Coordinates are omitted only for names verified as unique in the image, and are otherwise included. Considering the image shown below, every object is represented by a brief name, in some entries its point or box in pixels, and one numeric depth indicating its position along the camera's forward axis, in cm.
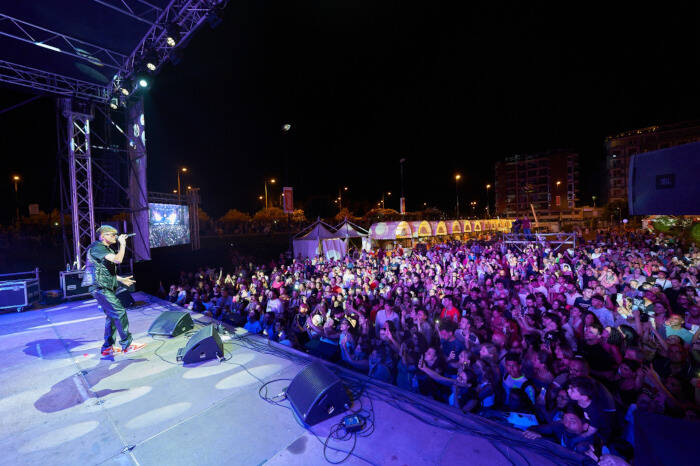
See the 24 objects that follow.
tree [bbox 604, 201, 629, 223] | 3897
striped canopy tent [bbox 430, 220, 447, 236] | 1667
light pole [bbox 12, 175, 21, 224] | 1676
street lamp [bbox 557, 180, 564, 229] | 6282
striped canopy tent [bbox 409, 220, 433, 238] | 1522
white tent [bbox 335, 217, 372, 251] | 1484
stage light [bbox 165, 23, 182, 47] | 573
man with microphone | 367
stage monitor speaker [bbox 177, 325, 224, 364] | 346
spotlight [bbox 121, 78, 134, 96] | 722
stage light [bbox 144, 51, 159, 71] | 638
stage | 208
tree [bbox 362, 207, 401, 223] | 2575
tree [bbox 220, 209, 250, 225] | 3253
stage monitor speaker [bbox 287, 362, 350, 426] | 239
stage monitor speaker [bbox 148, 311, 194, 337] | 433
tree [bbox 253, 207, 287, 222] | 3125
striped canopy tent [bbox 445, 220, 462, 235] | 1783
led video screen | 959
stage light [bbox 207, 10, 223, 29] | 533
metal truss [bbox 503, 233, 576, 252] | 1213
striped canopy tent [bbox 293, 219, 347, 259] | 1403
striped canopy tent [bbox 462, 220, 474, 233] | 1905
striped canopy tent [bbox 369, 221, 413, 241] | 1432
